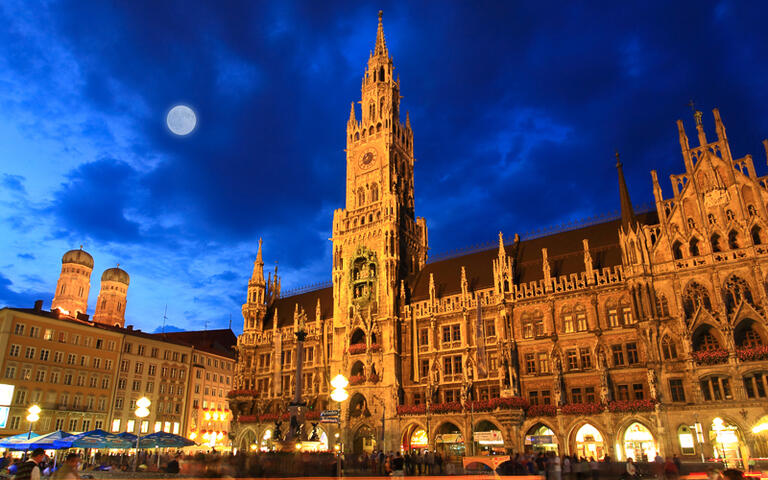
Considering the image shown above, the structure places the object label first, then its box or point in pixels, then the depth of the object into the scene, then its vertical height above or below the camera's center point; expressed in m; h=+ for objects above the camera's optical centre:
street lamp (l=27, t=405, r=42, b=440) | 35.01 +1.20
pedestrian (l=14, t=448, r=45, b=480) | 12.49 -0.91
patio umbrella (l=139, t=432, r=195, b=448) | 38.46 -0.79
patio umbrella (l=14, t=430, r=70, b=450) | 32.28 -0.66
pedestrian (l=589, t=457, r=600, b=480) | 25.80 -2.04
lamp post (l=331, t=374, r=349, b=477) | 27.90 +2.04
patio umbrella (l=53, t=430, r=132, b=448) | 33.90 -0.67
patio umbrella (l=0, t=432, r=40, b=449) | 32.75 -0.61
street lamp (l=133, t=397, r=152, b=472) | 33.34 +1.32
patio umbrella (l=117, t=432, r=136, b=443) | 39.00 -0.44
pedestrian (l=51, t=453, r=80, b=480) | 11.51 -0.83
